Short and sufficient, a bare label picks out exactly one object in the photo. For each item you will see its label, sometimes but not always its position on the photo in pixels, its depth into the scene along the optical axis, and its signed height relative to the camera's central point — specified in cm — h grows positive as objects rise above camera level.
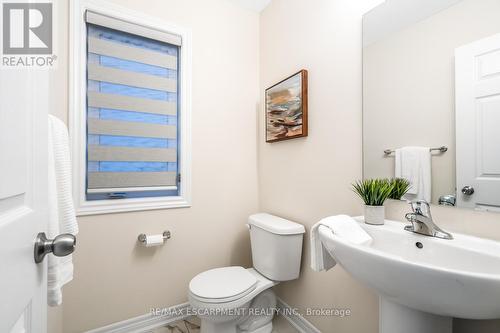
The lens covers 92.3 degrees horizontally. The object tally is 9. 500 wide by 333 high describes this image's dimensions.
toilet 129 -67
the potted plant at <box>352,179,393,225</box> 102 -13
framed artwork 150 +41
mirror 82 +28
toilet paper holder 152 -45
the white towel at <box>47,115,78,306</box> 72 -12
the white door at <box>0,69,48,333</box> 39 -5
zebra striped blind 146 +38
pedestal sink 56 -29
